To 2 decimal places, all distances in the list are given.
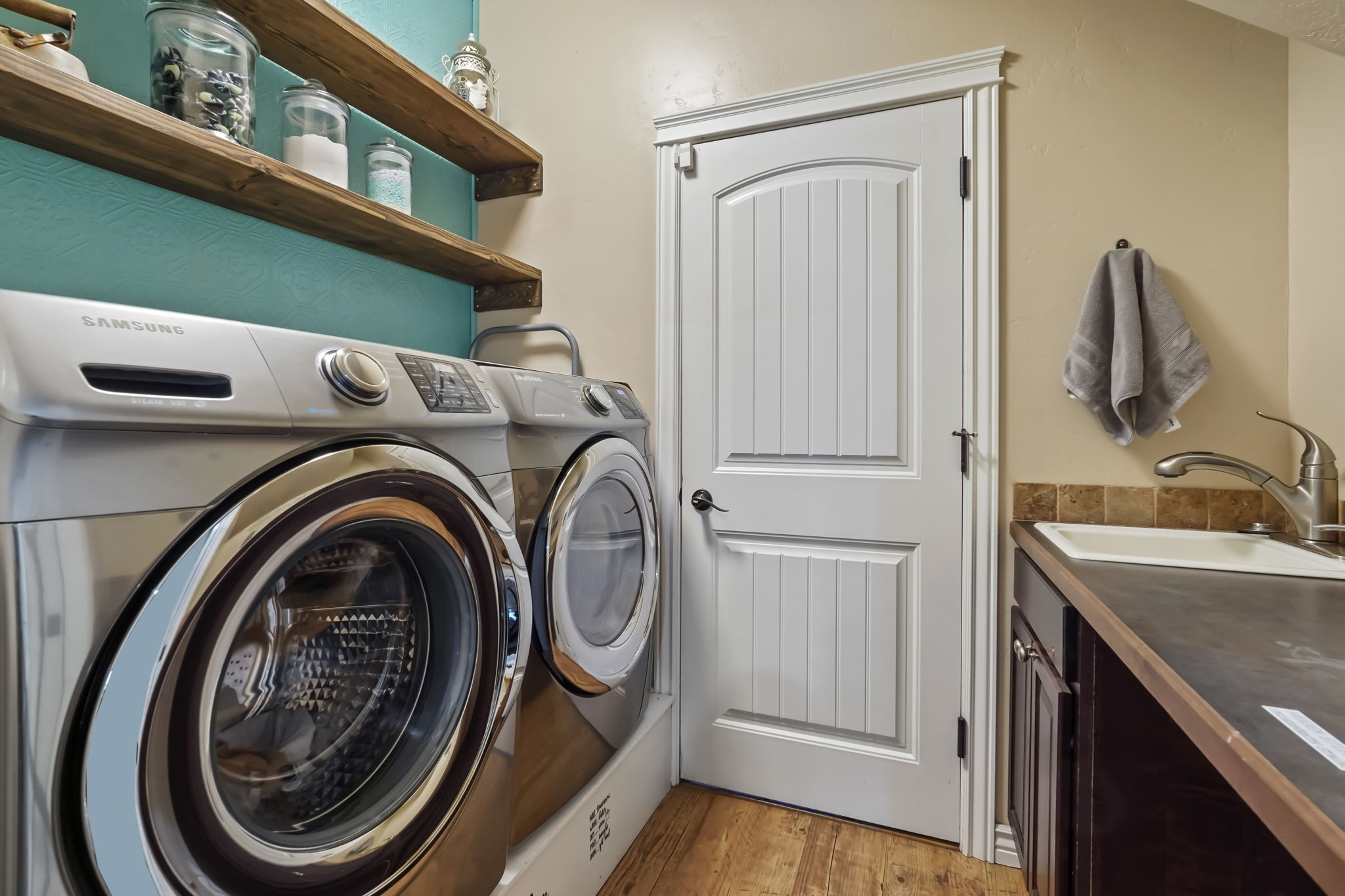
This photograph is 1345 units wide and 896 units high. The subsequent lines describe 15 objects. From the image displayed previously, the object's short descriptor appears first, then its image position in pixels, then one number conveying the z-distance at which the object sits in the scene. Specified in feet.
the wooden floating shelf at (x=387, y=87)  4.36
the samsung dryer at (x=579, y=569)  3.89
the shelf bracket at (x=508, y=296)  6.59
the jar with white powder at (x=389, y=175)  5.28
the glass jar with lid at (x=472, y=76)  5.87
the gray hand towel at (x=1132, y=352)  4.44
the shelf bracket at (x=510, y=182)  6.63
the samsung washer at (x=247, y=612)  1.78
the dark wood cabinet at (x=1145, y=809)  3.01
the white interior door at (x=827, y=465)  5.19
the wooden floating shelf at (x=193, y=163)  3.06
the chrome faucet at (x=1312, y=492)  4.02
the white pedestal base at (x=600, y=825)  3.84
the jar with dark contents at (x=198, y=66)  3.72
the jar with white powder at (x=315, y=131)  4.51
